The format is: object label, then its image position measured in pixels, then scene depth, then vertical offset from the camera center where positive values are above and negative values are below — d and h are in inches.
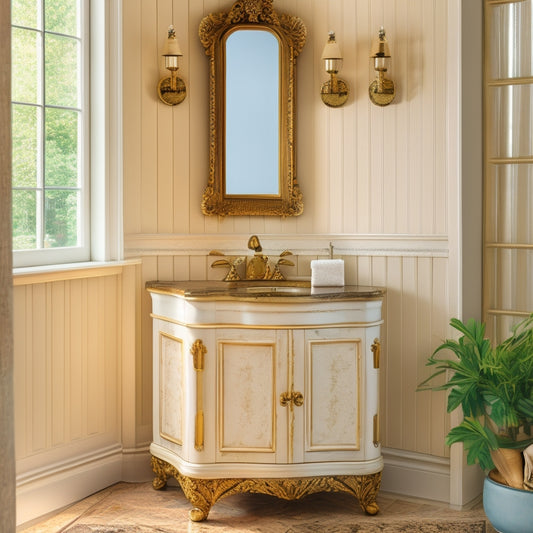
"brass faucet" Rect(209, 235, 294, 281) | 135.9 -4.2
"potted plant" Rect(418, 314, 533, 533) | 109.4 -23.9
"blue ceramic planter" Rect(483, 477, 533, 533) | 107.6 -38.1
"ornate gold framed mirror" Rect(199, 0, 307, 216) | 134.5 +23.7
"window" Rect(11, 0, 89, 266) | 121.0 +18.4
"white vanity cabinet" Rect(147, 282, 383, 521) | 117.1 -23.4
